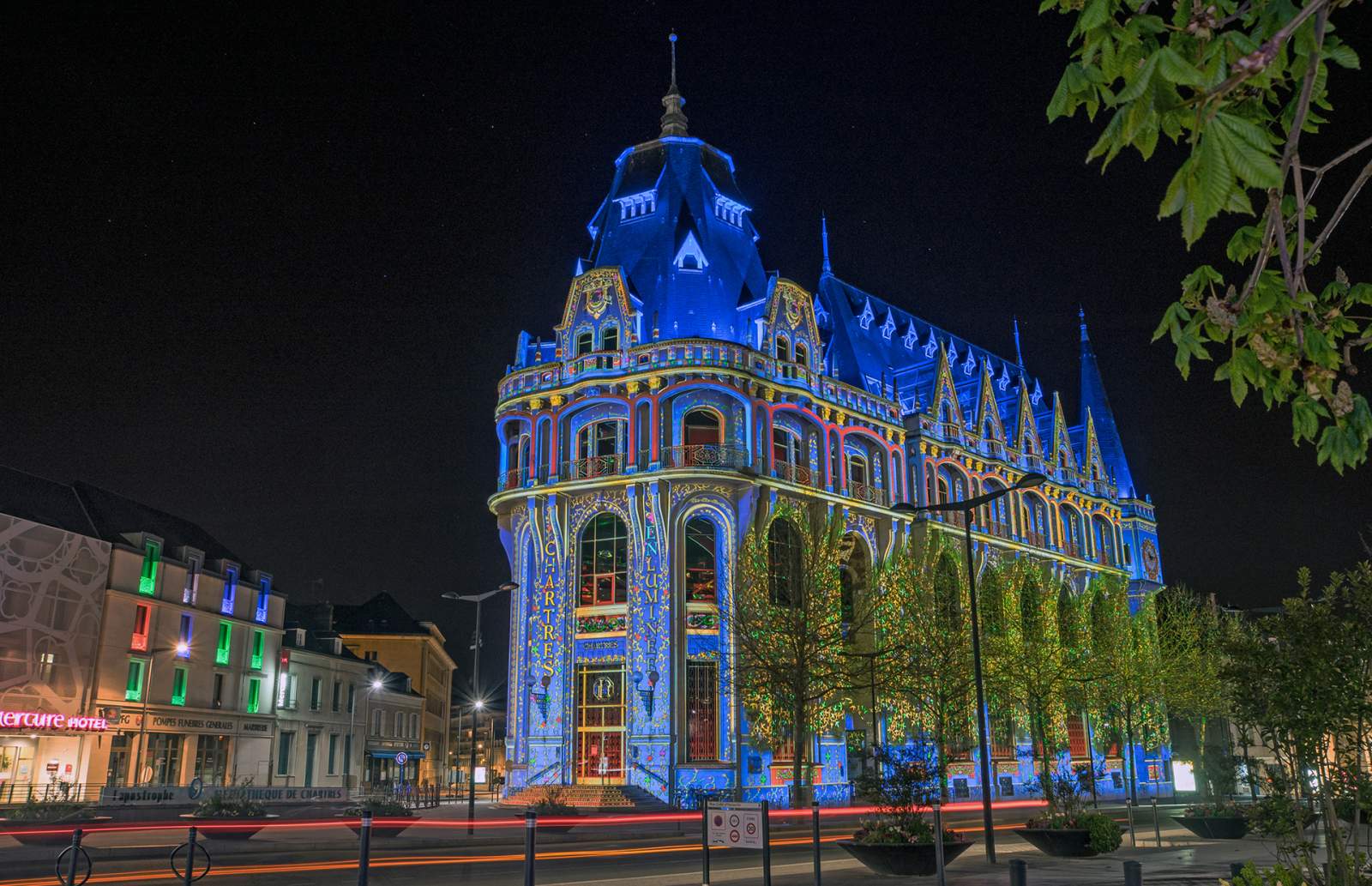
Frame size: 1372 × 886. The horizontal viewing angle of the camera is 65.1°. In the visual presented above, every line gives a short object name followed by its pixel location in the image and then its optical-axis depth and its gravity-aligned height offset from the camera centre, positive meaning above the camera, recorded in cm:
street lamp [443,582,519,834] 3042 +336
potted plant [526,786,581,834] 3709 -229
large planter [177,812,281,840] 2369 -182
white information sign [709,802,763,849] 1210 -94
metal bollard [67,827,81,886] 1198 -113
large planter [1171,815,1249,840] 2545 -213
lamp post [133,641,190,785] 4738 +54
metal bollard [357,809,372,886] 1048 -104
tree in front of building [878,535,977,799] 4509 +327
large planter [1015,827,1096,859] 2062 -197
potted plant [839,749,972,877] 1697 -147
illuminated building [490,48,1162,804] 4422 +1219
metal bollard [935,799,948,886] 1466 -137
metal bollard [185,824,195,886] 1230 -126
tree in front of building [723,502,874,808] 4131 +377
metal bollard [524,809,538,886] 1093 -101
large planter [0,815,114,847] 2236 -179
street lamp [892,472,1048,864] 2016 +160
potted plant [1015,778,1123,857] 2066 -180
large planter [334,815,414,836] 2625 -199
